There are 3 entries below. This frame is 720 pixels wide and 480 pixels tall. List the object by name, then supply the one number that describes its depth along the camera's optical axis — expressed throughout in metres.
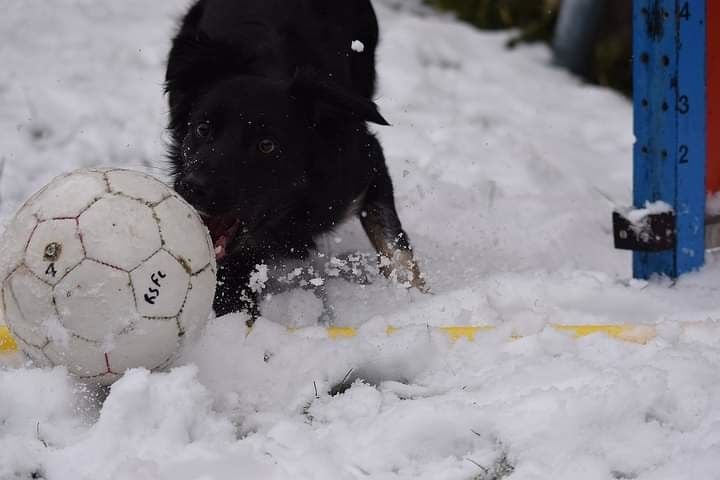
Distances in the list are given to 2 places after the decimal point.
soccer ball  4.25
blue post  6.33
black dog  5.99
